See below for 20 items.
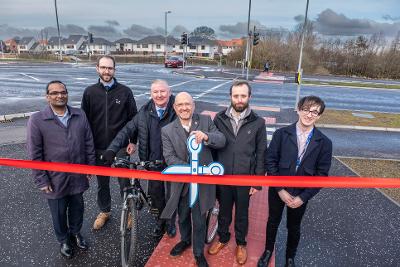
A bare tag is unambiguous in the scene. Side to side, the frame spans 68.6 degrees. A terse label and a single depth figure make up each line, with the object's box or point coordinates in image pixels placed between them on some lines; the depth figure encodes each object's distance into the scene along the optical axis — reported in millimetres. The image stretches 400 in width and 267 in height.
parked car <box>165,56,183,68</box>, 36875
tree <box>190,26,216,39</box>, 132750
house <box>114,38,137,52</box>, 109000
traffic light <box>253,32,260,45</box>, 24153
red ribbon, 2506
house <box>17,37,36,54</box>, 114025
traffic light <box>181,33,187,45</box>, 27792
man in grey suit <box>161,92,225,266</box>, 2773
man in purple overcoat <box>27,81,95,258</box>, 2939
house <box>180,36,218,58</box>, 97688
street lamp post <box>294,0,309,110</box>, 13567
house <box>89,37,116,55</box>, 105688
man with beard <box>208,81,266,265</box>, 2854
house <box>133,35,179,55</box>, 102500
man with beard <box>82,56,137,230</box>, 3475
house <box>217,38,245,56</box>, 103738
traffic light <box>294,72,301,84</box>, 11469
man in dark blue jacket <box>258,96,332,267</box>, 2715
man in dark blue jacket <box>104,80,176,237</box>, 3165
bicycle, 3051
